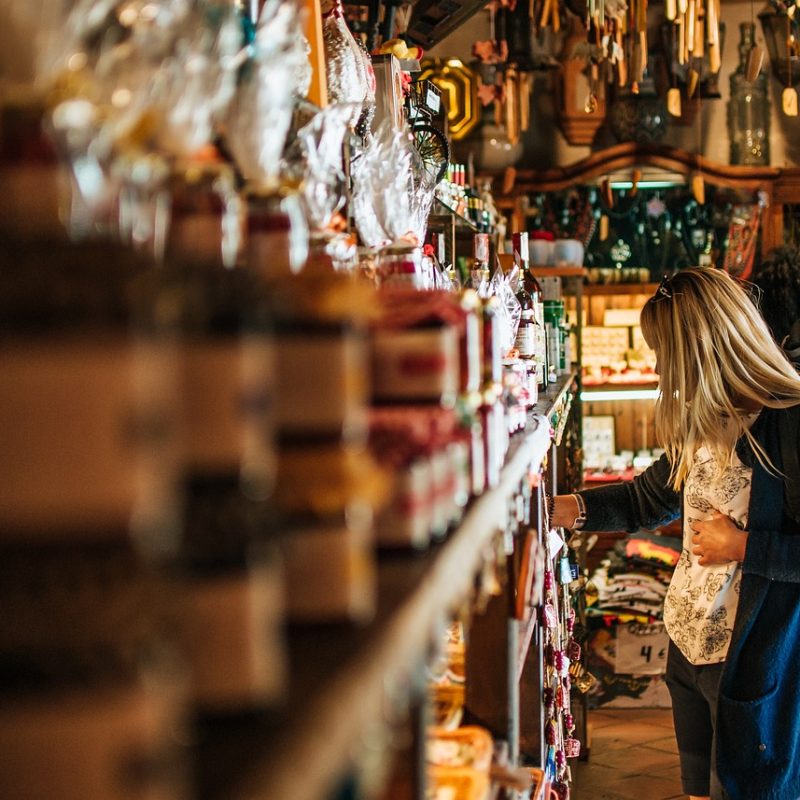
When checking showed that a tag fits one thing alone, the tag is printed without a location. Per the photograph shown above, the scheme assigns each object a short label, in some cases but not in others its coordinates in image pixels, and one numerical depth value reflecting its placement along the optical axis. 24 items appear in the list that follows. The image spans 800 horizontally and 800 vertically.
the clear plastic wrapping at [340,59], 1.62
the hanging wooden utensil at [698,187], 6.64
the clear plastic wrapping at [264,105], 0.99
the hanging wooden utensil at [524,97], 6.52
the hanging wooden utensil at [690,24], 4.95
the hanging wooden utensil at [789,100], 6.40
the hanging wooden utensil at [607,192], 6.85
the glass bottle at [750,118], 6.95
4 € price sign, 5.63
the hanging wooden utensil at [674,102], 6.57
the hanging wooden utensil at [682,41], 4.96
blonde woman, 2.69
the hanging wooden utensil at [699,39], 5.27
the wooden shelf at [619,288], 6.81
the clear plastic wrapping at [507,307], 2.19
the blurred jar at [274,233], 0.88
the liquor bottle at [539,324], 3.12
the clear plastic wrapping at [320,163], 1.18
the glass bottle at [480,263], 2.31
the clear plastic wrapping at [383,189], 1.59
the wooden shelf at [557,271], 4.97
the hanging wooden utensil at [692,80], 6.33
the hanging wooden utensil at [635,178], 6.84
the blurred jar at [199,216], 0.81
